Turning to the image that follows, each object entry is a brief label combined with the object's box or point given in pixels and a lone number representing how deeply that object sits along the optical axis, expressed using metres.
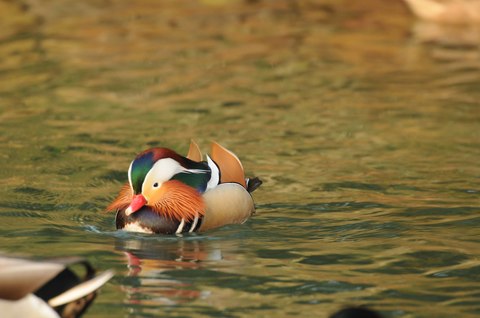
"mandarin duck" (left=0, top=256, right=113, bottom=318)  11.11
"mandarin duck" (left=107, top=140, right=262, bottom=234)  17.16
